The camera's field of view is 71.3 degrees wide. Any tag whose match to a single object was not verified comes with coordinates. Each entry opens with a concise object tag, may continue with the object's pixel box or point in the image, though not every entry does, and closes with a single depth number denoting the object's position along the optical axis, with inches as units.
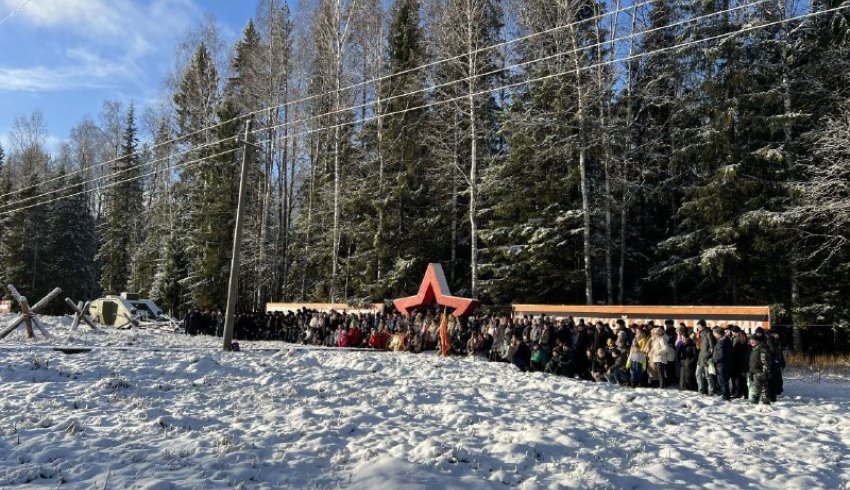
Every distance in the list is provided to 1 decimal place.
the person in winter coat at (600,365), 579.8
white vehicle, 1299.2
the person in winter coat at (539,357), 624.4
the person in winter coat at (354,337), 898.7
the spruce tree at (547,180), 952.9
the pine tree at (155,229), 1814.7
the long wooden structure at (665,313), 594.9
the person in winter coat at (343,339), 899.4
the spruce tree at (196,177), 1515.7
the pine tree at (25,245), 2043.6
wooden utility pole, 735.1
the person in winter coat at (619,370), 557.6
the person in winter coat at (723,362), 478.6
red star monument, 815.1
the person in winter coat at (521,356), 620.4
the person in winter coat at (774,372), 451.8
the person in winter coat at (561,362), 597.9
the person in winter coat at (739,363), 483.2
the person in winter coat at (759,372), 448.5
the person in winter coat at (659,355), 534.6
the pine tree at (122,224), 2102.6
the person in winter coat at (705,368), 498.6
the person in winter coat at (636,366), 546.6
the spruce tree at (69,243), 2140.7
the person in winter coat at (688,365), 528.1
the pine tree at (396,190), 1149.7
